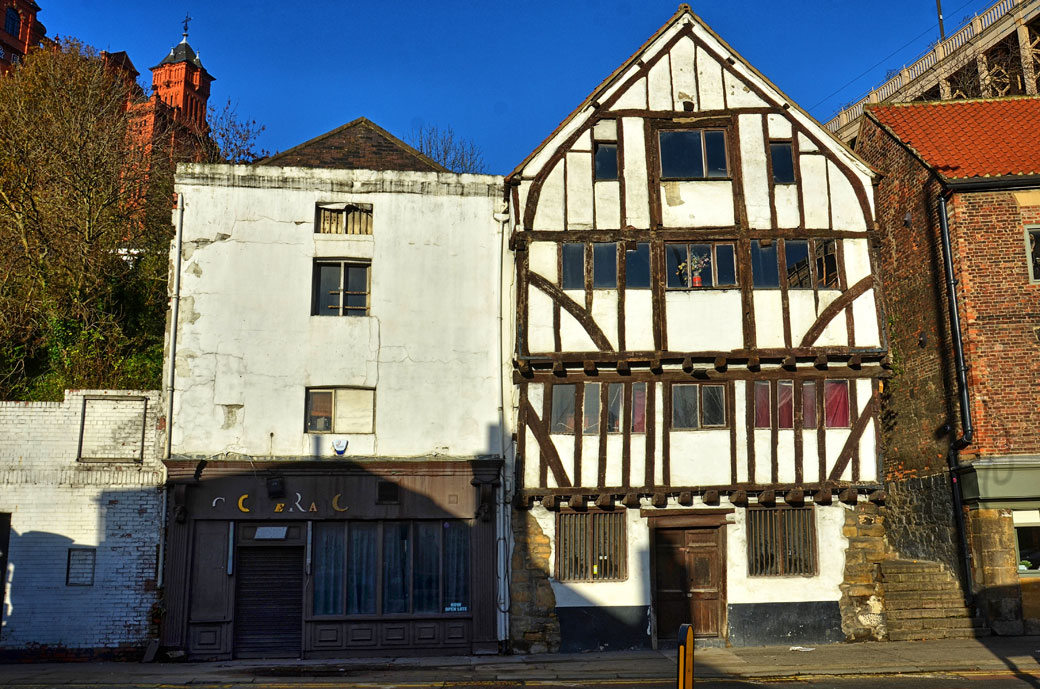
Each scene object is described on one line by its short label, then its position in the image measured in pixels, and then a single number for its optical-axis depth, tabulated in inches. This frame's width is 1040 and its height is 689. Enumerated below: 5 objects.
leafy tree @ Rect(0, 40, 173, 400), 815.7
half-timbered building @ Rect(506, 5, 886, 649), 674.8
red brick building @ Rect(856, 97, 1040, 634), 676.1
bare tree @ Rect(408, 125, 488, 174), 1388.5
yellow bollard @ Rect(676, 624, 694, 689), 307.6
